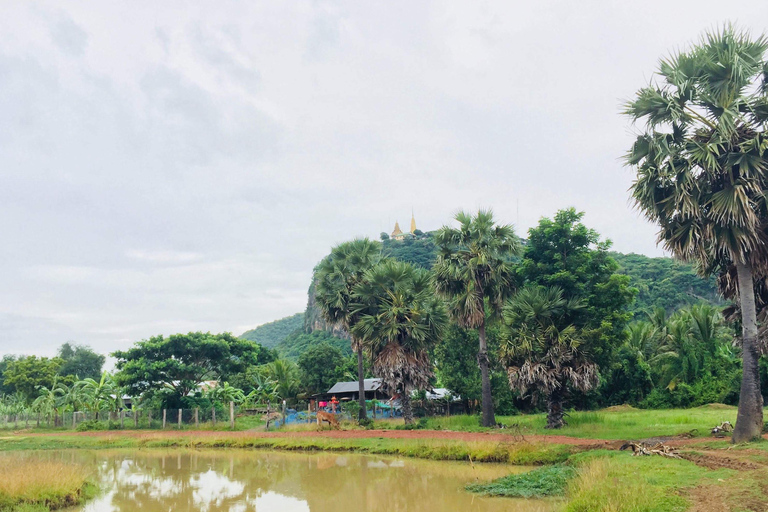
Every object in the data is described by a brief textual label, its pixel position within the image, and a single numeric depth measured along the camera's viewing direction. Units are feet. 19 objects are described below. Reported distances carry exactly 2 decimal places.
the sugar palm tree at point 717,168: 48.88
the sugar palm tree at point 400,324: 88.12
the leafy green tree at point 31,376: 153.58
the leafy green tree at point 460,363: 100.89
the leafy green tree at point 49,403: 125.80
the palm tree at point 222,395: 127.44
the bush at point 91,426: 115.03
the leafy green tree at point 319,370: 144.77
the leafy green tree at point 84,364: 225.15
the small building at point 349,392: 134.51
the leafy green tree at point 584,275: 73.82
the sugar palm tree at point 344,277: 100.27
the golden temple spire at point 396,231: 511.40
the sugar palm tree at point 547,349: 71.10
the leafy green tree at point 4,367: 207.57
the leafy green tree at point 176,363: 115.65
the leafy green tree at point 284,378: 142.20
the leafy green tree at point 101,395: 125.18
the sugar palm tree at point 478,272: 80.48
